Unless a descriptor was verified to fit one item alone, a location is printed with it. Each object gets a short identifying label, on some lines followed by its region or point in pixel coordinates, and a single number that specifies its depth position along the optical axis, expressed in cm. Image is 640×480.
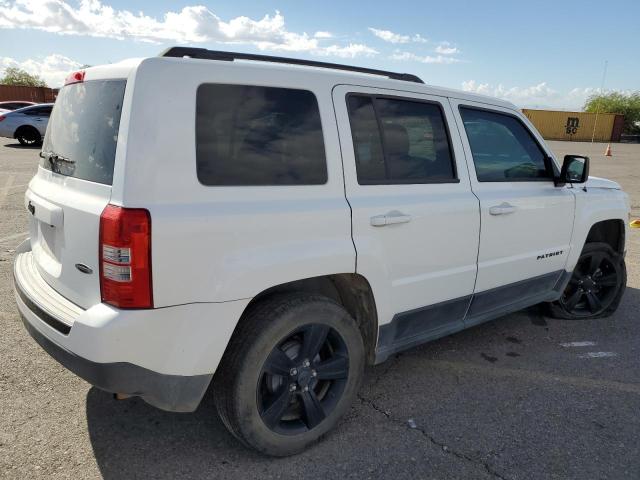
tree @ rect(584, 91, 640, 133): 5428
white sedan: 1733
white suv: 214
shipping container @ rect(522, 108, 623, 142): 4653
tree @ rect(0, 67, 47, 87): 6825
